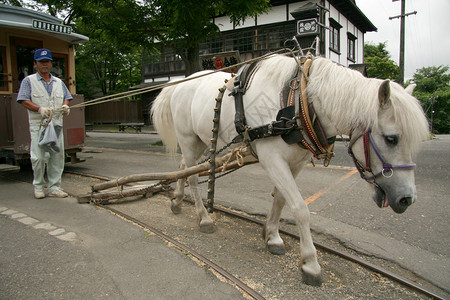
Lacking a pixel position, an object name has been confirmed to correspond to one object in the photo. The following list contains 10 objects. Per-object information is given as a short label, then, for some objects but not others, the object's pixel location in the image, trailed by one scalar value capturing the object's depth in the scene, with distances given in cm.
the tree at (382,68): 3158
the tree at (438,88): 2400
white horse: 202
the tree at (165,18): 954
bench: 2288
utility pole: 1590
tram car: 570
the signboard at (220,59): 1289
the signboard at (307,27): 1017
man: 439
